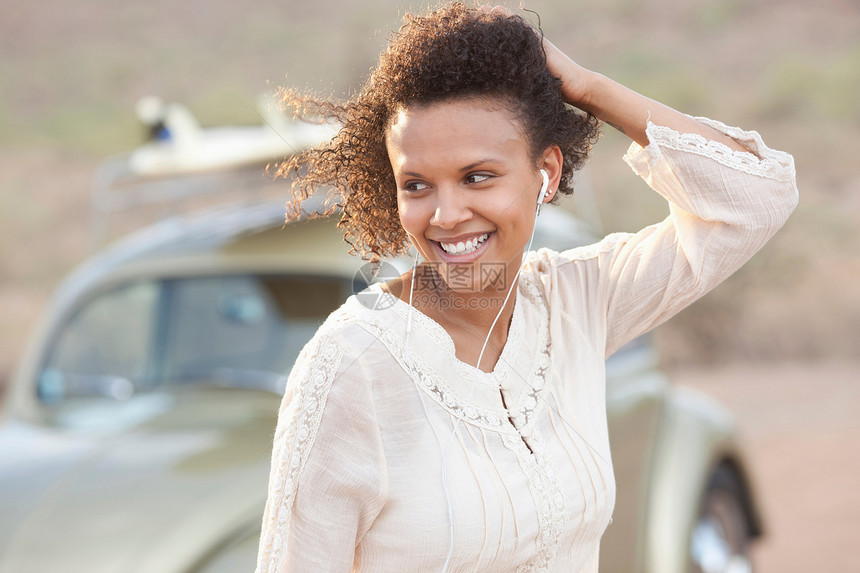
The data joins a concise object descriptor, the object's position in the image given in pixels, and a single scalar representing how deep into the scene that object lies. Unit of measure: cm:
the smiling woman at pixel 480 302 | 212
